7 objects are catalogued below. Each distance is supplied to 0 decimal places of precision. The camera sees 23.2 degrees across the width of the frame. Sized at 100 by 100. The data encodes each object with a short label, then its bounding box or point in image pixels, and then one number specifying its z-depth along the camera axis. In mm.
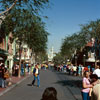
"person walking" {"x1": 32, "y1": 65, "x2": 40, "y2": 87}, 16609
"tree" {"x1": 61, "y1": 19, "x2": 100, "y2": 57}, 34062
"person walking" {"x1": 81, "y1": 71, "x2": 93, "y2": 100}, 7242
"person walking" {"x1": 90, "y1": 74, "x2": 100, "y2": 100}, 4429
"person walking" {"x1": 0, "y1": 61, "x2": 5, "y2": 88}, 15453
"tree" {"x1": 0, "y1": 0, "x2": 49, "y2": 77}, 23428
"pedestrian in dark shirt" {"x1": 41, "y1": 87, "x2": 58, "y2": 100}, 3586
